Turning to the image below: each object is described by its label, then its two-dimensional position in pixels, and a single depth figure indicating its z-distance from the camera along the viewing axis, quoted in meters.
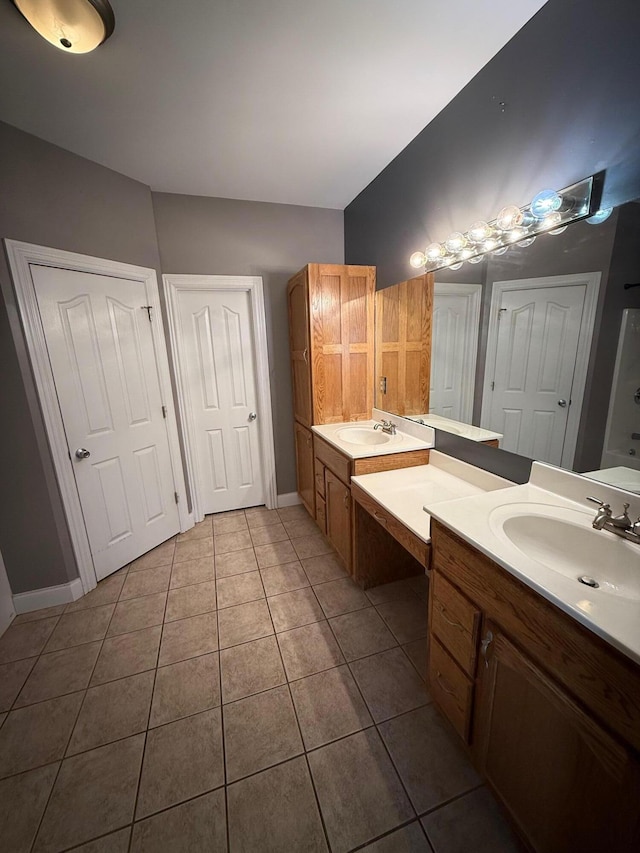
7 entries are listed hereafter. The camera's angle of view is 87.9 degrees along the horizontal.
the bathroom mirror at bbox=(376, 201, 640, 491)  1.04
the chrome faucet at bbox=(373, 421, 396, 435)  2.24
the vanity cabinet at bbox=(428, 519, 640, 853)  0.65
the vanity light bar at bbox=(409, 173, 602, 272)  1.10
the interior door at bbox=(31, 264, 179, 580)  1.91
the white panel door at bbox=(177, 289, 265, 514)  2.66
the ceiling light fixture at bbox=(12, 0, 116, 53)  1.06
